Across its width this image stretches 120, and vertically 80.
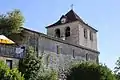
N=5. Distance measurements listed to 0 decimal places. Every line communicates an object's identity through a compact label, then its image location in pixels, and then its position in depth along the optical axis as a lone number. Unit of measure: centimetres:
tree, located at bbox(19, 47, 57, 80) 2973
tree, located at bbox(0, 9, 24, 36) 3234
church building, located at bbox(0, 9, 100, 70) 3056
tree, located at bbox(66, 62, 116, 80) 3525
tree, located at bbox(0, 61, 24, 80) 2384
